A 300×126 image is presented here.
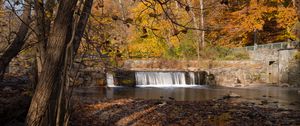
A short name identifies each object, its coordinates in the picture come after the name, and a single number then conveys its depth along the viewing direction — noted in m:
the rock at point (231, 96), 14.24
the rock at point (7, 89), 9.46
